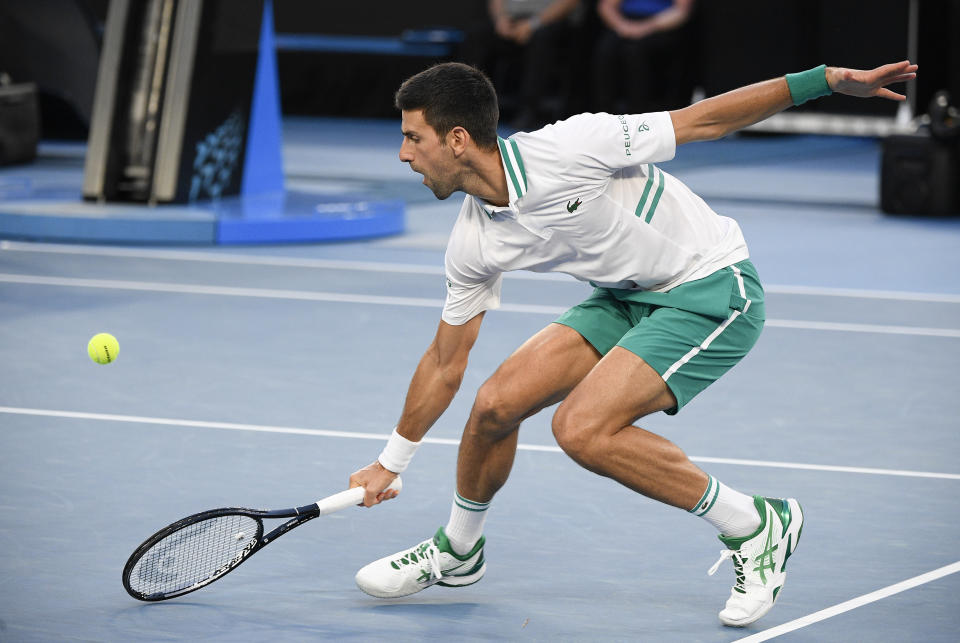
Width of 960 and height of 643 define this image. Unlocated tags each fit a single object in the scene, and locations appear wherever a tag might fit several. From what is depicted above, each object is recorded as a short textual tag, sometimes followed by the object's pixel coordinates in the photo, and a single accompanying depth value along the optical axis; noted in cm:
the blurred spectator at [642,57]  3111
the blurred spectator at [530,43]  3225
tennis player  702
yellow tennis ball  1046
